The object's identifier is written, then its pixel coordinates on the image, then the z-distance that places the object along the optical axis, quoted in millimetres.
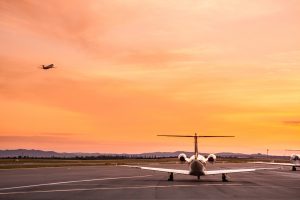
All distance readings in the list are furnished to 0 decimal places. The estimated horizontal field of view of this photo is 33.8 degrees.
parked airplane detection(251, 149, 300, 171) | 116694
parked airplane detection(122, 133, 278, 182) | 56125
